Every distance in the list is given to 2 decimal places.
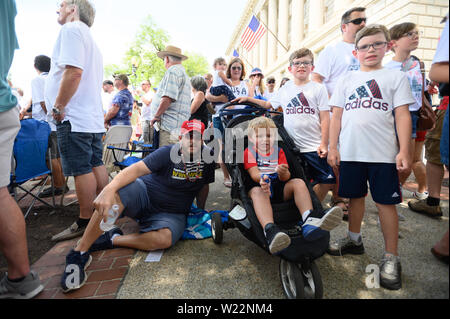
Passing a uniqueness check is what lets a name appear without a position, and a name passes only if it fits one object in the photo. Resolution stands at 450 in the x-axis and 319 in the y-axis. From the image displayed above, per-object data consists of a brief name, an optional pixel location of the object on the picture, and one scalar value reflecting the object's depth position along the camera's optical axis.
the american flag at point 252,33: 10.63
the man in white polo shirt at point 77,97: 2.29
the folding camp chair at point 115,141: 3.78
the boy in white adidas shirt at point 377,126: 1.35
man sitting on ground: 1.95
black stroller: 1.48
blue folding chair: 2.70
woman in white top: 4.25
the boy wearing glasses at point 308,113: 2.32
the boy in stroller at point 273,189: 1.52
